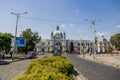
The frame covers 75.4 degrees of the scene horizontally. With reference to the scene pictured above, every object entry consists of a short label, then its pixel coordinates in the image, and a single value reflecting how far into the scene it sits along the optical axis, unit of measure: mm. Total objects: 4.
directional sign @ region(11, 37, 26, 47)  20312
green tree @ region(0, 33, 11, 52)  18406
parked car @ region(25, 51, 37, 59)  21122
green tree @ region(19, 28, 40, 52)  29925
